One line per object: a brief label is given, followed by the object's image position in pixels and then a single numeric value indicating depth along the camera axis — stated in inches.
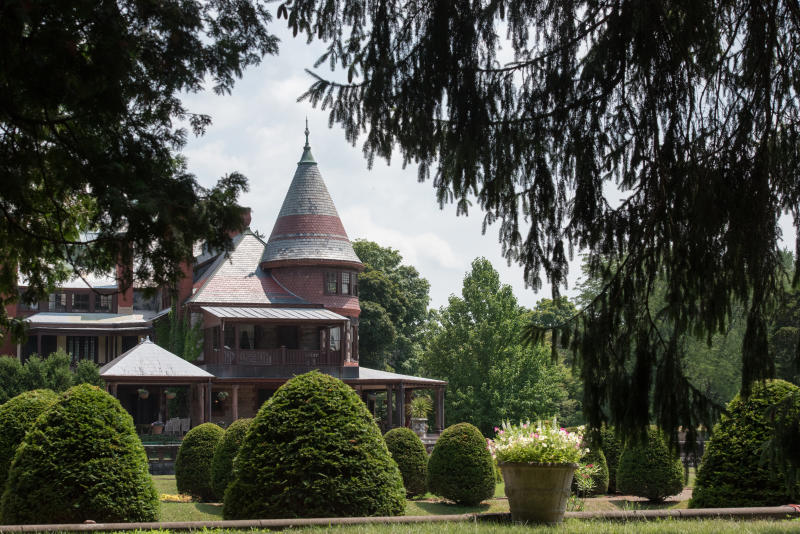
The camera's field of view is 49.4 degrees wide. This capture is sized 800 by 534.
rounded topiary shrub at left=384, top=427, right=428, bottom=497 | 815.7
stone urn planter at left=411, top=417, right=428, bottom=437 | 1449.3
